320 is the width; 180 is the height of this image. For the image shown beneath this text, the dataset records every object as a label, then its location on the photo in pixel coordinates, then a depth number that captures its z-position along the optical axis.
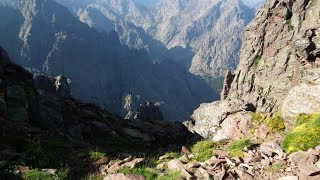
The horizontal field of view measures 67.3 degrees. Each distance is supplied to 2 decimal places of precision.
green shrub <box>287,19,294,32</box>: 50.31
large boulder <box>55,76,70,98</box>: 78.33
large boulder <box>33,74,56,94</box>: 65.42
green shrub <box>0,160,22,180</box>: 9.50
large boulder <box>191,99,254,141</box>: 28.49
